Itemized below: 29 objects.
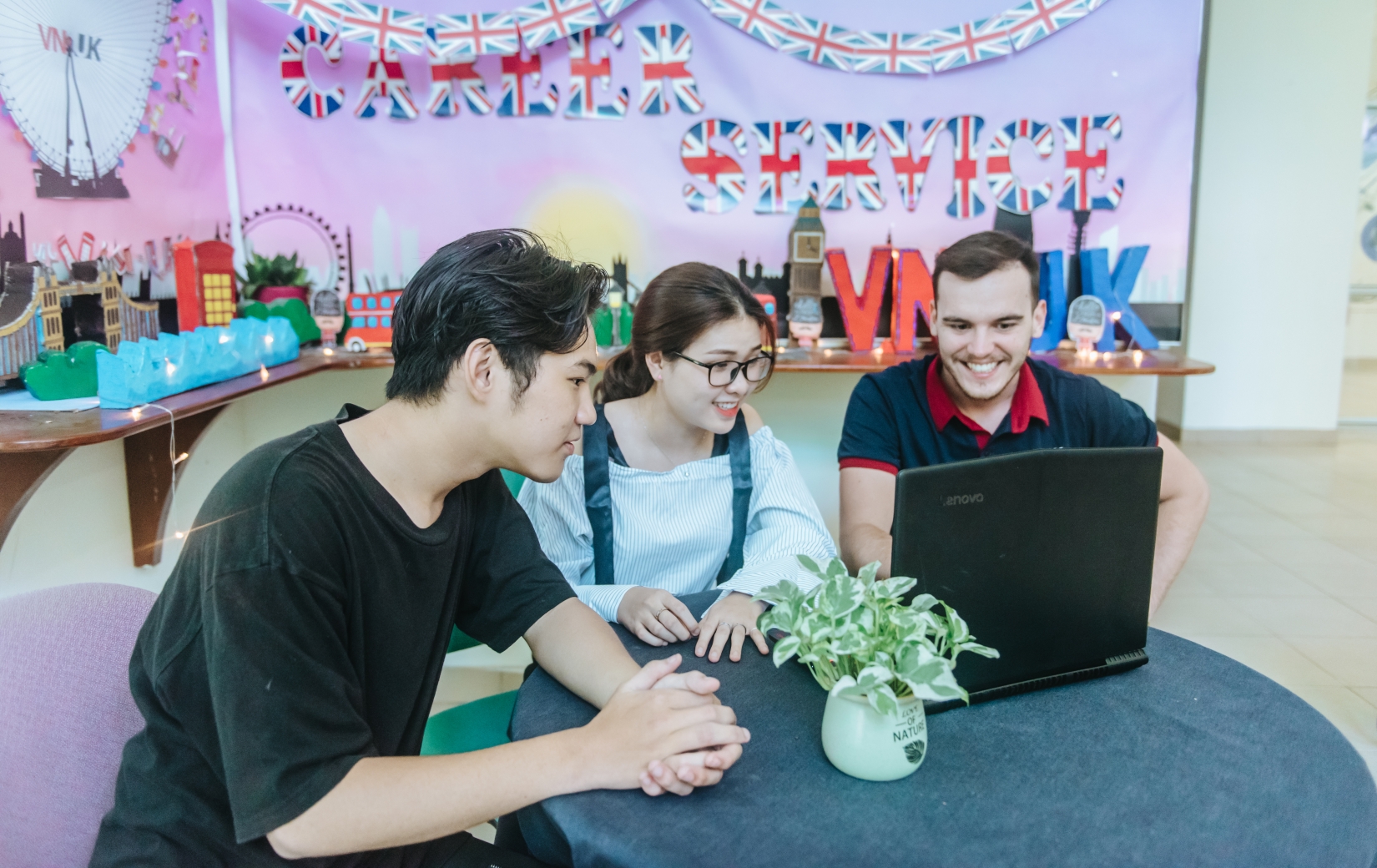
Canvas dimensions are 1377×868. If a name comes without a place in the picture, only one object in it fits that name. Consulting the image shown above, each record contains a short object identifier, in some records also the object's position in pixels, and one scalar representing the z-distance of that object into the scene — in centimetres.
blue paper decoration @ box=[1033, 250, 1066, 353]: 365
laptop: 115
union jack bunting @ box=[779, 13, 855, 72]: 363
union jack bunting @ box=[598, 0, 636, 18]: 360
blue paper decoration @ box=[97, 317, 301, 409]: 236
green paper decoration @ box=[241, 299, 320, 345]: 348
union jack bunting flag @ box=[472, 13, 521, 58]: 360
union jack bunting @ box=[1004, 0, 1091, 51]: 358
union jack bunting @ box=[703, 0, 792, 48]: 362
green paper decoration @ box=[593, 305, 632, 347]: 368
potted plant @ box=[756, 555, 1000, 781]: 102
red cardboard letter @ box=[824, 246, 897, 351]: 362
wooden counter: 208
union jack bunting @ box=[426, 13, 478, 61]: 358
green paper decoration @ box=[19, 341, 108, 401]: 233
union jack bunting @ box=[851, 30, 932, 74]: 365
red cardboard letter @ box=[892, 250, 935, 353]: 357
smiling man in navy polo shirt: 208
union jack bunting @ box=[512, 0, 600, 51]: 361
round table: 97
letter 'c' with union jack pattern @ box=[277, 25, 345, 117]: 367
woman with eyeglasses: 192
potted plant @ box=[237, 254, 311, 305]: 366
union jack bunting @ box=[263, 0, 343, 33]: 348
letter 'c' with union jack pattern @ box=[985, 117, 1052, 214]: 368
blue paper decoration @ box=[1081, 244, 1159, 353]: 363
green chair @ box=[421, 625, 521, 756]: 180
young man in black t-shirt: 99
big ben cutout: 369
